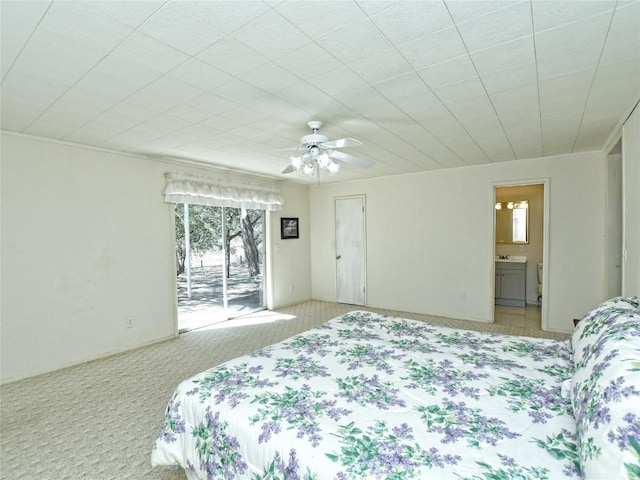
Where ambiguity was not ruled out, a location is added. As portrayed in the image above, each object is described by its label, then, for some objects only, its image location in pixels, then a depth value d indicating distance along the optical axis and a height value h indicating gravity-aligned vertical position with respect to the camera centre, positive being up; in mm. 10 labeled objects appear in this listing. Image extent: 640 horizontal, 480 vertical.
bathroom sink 5573 -619
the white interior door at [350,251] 5812 -421
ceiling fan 2541 +632
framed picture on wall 5875 +45
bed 1056 -807
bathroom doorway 5531 -488
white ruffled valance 4136 +577
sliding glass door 4555 -490
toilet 5654 -1049
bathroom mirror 5895 +63
